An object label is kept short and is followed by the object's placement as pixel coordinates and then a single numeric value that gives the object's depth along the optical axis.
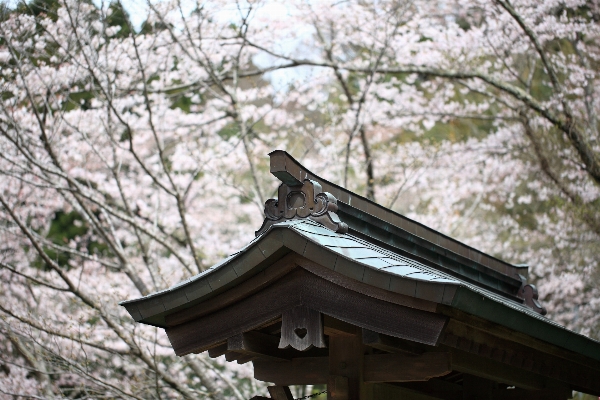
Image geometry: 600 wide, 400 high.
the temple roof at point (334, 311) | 6.06
